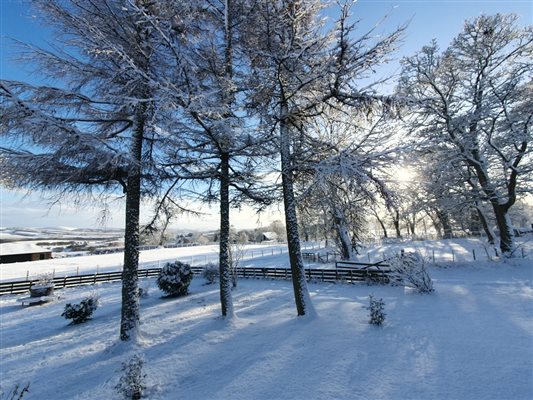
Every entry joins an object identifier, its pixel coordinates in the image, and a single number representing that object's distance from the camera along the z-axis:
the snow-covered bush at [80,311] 10.63
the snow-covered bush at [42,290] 16.42
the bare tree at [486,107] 13.51
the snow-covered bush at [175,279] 14.61
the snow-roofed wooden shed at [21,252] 35.81
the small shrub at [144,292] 15.15
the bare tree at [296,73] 6.79
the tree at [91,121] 5.59
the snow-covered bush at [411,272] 10.40
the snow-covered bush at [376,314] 7.33
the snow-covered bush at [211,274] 18.38
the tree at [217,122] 6.69
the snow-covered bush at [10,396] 5.30
